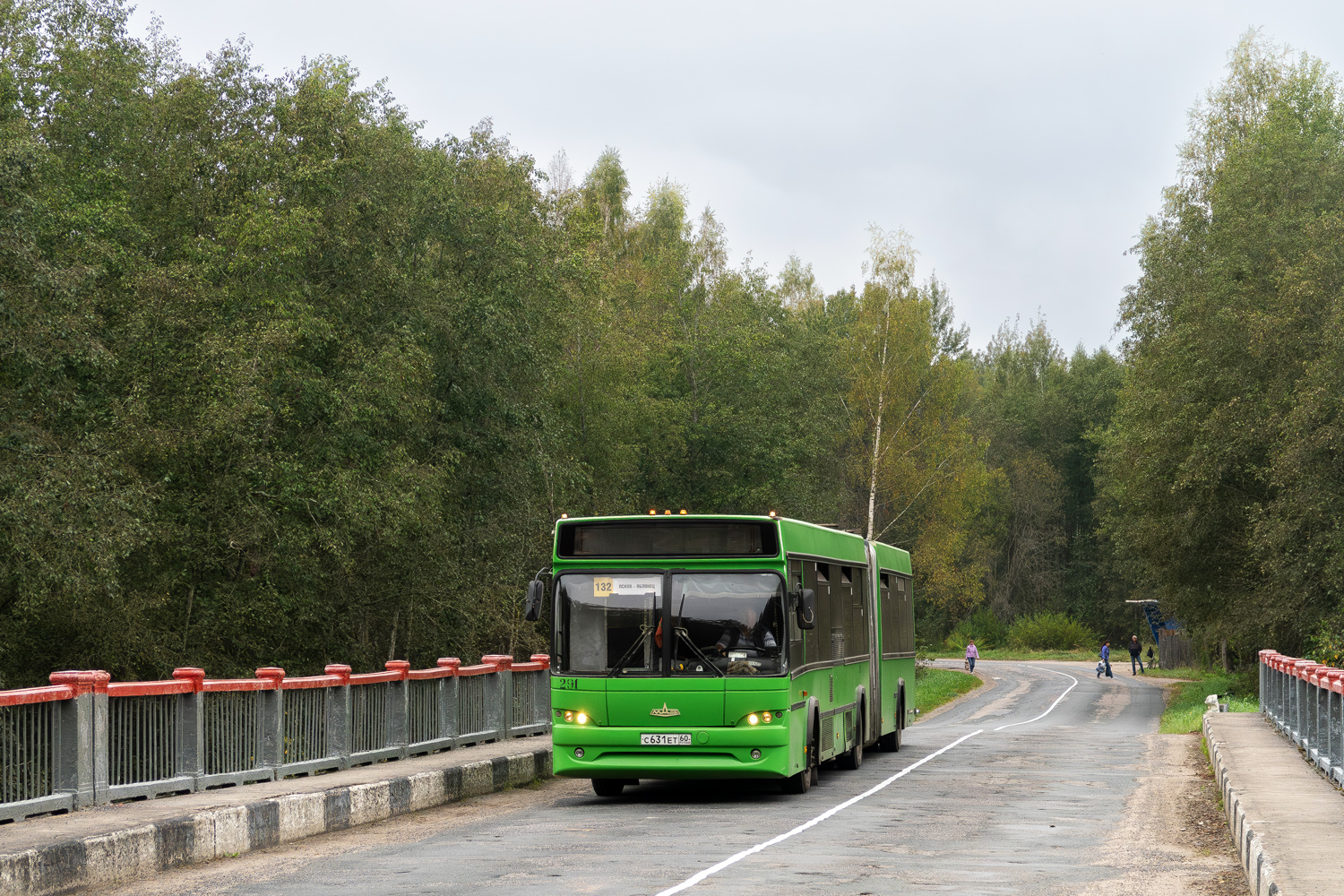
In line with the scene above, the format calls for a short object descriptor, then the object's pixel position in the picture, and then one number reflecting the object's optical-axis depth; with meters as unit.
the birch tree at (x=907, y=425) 67.50
